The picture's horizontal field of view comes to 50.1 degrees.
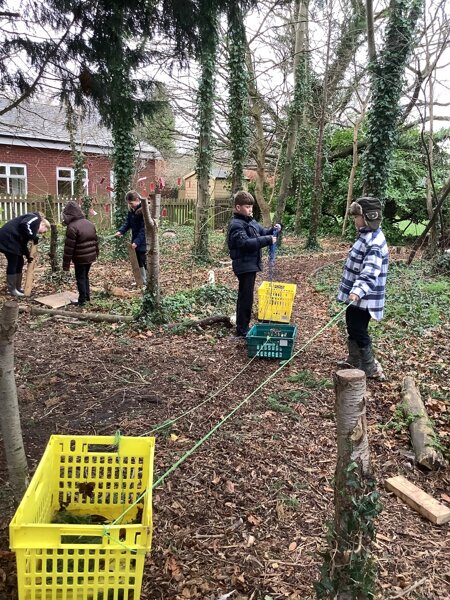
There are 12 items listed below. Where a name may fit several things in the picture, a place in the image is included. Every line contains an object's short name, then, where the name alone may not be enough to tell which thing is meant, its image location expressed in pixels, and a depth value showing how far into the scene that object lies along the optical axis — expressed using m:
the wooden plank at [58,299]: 7.79
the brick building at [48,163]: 20.56
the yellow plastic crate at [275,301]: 6.73
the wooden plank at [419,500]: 3.03
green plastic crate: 5.33
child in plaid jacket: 4.50
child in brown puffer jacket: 7.72
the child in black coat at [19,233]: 7.70
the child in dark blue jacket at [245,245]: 5.64
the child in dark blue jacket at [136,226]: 8.41
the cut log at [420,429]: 3.61
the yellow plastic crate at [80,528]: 1.79
